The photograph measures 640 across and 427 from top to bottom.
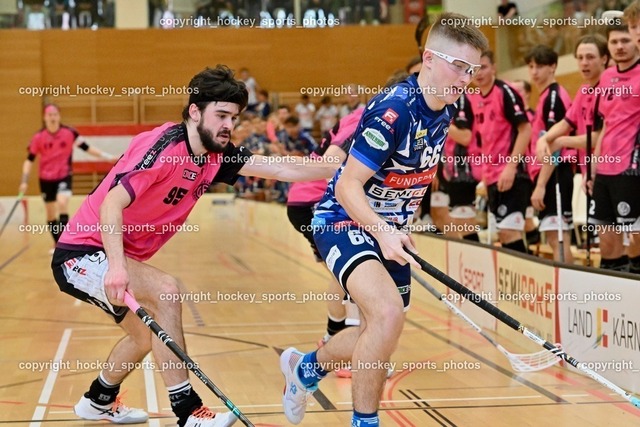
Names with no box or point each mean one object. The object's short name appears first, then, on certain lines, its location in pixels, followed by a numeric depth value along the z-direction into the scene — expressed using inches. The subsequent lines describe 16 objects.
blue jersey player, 166.2
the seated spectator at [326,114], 947.3
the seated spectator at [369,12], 1080.2
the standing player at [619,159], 278.5
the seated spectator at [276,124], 772.0
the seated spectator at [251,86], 1013.2
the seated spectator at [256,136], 821.9
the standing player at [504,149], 349.4
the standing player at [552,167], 335.9
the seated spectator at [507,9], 886.4
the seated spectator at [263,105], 971.3
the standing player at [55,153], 631.2
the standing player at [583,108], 304.7
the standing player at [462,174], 382.9
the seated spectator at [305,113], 988.6
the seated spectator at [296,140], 722.2
